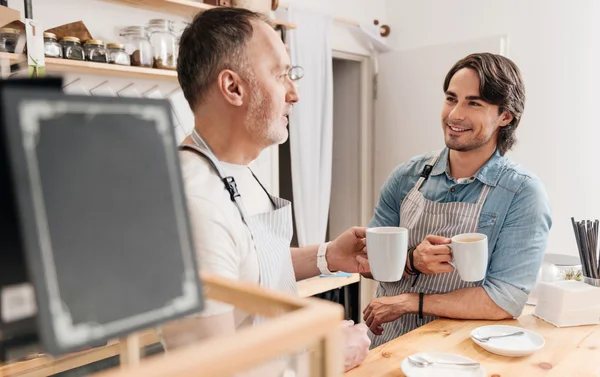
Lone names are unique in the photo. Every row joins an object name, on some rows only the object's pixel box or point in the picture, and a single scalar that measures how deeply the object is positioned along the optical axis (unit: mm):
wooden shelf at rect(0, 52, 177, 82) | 1972
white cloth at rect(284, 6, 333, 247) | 3230
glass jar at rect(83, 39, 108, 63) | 2033
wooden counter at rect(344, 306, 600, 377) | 1099
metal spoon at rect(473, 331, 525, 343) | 1238
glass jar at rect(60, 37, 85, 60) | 1962
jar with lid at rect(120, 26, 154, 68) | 2244
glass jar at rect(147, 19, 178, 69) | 2301
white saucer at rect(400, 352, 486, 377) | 1055
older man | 993
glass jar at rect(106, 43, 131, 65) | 2127
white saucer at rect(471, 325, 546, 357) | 1163
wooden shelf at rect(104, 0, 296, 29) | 2350
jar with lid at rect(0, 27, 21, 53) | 1646
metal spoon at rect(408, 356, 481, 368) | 1085
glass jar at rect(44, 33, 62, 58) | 1897
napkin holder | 1393
